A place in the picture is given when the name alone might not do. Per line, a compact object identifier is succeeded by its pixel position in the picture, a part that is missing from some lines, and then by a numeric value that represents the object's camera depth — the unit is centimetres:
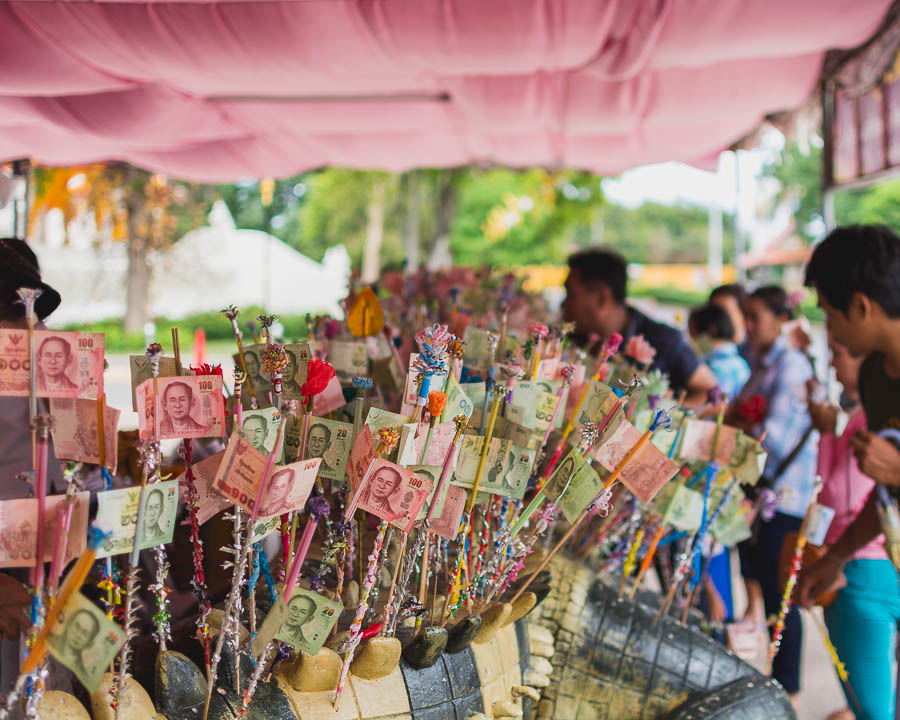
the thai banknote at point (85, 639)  97
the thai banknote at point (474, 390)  153
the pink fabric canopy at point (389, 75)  199
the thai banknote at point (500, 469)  140
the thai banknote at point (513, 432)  145
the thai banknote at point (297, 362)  146
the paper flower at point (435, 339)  128
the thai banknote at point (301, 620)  115
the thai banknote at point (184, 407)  117
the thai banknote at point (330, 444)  133
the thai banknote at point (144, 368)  136
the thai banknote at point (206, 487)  126
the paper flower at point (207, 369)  129
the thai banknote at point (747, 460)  188
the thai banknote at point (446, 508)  131
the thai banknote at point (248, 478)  113
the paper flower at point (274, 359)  130
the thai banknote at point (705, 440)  186
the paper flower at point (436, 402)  125
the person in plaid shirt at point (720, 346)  359
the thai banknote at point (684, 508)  180
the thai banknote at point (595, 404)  149
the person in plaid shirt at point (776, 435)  279
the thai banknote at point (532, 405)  152
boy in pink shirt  201
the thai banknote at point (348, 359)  184
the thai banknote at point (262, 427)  119
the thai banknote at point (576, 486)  136
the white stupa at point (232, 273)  1130
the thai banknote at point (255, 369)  154
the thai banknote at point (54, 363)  114
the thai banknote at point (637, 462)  145
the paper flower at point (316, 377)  127
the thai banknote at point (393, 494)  121
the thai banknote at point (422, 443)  124
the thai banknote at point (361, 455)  124
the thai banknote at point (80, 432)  123
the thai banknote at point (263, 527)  118
